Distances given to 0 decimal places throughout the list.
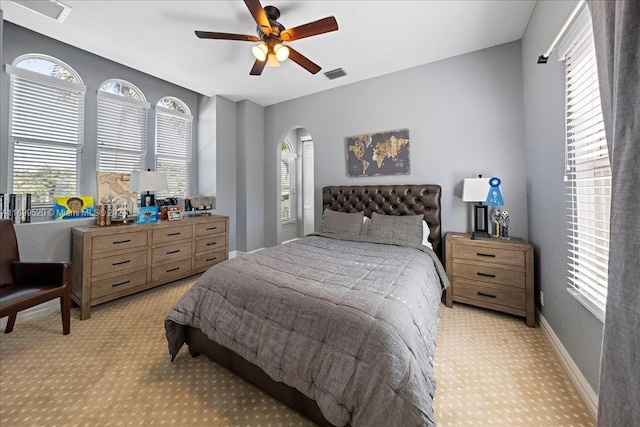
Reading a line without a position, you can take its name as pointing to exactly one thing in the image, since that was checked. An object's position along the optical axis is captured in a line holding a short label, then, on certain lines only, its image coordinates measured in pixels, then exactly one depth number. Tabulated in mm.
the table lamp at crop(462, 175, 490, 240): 2568
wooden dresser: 2414
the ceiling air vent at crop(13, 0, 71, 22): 2072
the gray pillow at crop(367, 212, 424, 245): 2721
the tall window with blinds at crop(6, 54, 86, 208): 2510
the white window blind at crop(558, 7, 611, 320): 1317
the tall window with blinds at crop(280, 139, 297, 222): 5391
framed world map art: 3287
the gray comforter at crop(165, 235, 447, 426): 1014
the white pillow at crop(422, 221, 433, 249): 2753
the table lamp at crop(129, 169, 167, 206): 2930
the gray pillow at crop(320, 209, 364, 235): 3115
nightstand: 2207
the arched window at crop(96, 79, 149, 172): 3143
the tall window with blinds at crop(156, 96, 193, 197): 3793
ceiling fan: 1934
